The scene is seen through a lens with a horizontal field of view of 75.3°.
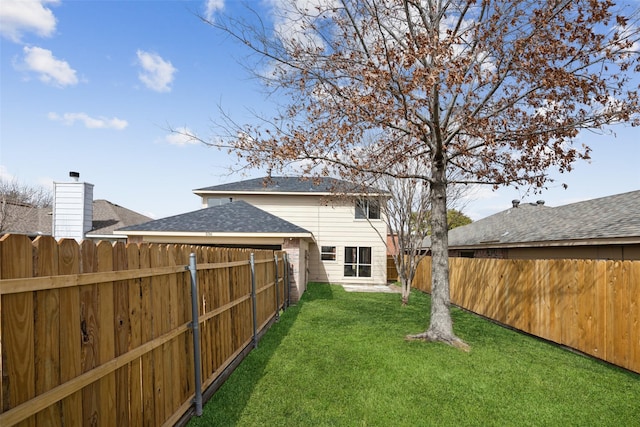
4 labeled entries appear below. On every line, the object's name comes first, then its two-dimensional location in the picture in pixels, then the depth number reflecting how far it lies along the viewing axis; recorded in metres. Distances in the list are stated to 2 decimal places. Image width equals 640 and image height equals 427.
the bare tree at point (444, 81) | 7.90
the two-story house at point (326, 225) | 23.31
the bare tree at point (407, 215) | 15.50
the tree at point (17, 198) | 20.86
